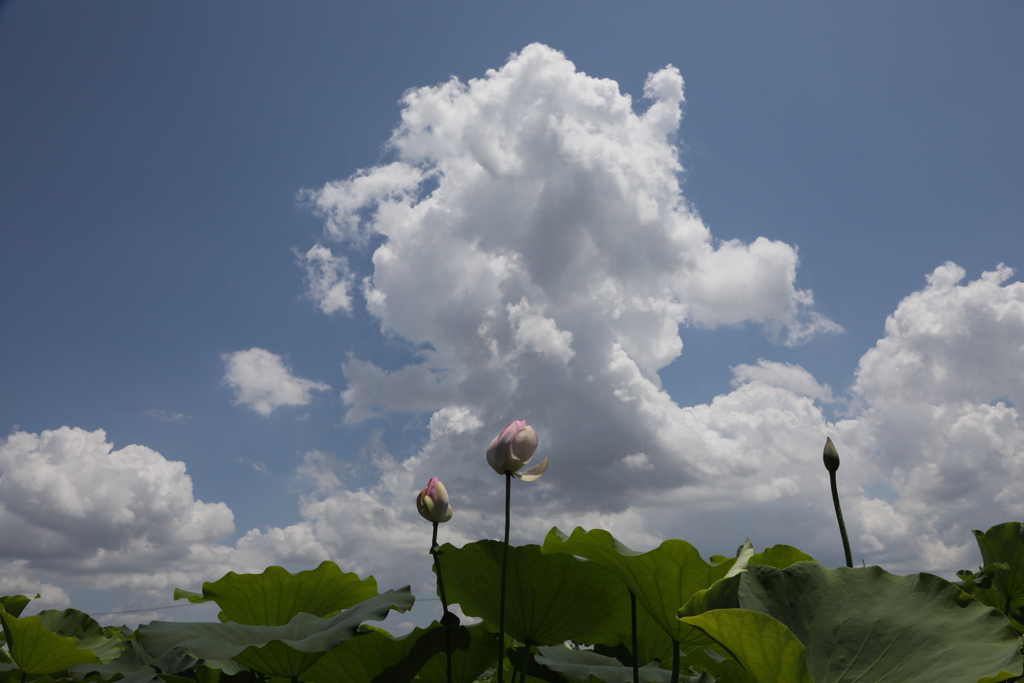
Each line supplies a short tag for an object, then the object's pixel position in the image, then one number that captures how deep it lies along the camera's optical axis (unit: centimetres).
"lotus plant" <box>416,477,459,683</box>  168
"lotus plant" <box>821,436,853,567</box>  119
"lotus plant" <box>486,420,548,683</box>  171
